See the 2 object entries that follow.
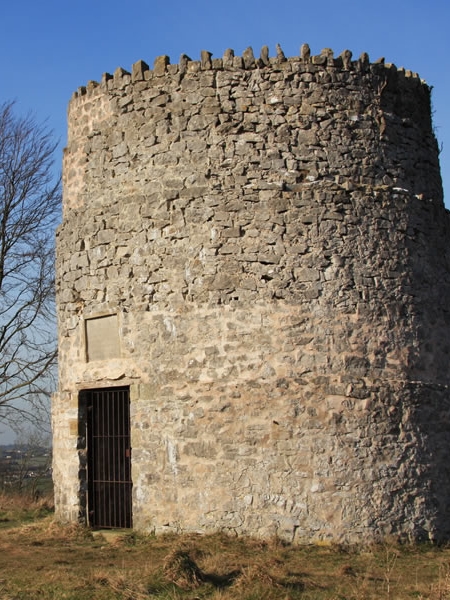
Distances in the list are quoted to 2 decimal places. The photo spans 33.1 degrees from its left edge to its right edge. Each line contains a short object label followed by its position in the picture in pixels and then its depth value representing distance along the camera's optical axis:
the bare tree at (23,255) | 19.12
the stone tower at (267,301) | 9.15
